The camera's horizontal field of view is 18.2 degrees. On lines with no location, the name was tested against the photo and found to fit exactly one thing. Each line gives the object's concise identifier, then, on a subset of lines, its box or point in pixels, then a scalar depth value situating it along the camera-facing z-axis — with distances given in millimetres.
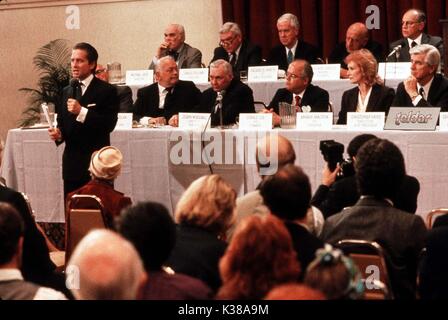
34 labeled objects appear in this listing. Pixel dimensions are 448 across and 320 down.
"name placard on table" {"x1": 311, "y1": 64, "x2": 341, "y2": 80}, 12216
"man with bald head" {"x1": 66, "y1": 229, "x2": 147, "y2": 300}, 3433
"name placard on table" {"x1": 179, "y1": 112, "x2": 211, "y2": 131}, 10331
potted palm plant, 15484
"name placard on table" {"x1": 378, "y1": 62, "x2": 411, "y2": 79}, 11886
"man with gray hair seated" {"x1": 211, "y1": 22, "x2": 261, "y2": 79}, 13563
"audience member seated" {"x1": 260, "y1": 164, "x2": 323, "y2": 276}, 4927
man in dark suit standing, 9103
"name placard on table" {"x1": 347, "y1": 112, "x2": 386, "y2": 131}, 9670
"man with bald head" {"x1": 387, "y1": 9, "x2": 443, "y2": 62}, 12853
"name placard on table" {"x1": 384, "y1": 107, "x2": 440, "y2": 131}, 9382
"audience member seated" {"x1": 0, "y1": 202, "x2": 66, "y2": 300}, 4104
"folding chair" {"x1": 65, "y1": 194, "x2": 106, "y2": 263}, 6812
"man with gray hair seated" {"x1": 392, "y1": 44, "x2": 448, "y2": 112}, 10037
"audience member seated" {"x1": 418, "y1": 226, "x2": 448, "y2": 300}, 4642
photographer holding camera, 6390
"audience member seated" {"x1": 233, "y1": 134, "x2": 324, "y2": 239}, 5677
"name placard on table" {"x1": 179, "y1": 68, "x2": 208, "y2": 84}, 12693
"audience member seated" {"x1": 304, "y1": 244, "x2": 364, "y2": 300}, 3406
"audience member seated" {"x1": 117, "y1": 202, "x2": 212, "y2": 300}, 3859
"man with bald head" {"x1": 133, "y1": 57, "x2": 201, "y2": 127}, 11365
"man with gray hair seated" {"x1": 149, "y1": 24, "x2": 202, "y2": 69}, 13514
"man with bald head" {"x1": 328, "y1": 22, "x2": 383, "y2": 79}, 12914
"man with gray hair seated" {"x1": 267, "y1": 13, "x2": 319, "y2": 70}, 13403
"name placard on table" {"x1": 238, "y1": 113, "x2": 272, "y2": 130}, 10043
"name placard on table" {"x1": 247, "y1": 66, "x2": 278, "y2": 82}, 12461
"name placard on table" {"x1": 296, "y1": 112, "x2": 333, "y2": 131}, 9793
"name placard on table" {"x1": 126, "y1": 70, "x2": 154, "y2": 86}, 12950
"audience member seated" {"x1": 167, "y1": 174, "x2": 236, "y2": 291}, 4612
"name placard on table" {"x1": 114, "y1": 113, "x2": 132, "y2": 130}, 10735
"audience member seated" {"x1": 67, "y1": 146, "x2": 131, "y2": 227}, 7173
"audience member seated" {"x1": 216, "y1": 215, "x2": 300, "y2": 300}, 3746
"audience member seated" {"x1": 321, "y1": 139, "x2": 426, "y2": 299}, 5071
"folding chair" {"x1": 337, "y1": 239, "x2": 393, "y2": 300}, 4847
